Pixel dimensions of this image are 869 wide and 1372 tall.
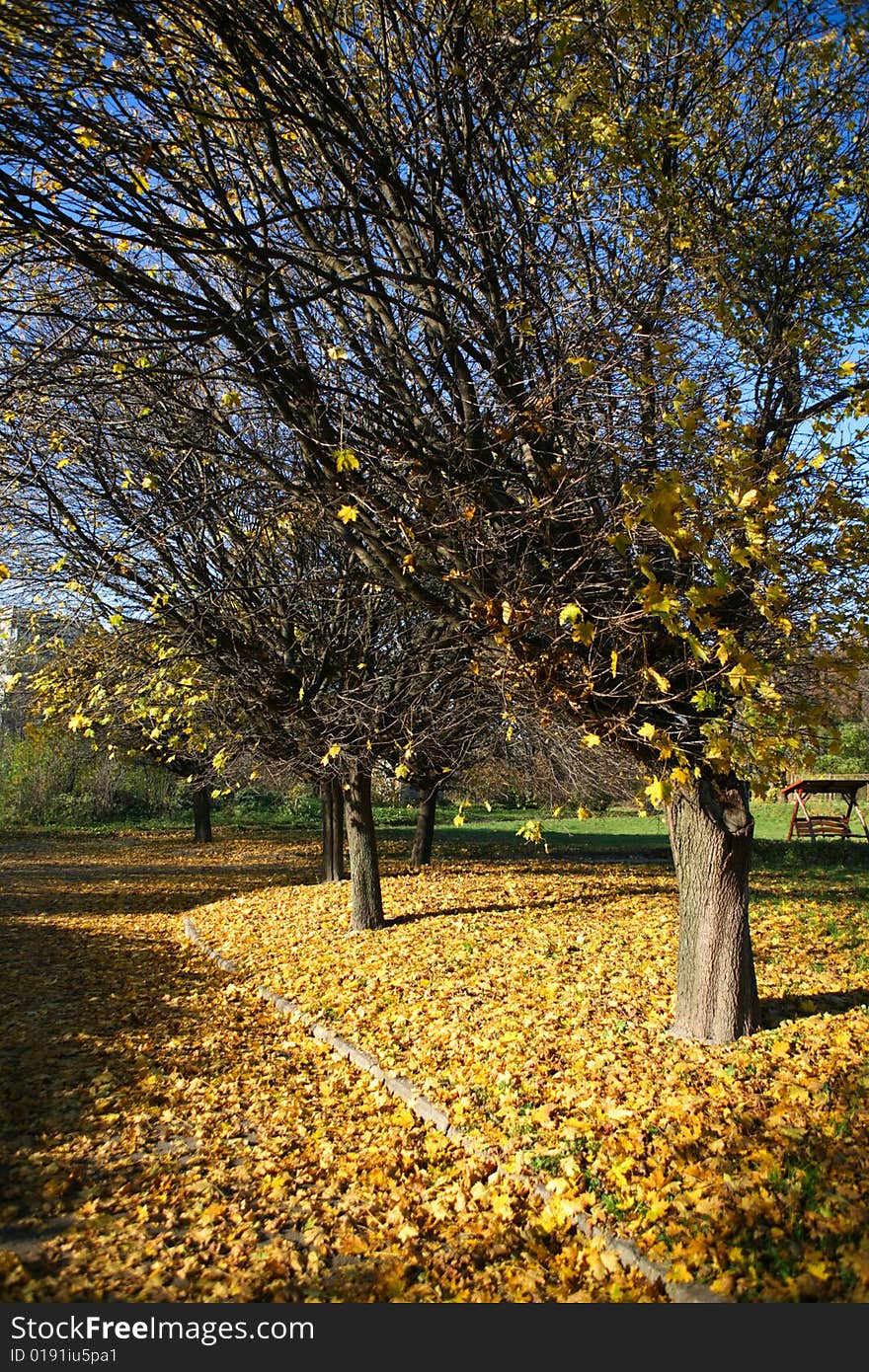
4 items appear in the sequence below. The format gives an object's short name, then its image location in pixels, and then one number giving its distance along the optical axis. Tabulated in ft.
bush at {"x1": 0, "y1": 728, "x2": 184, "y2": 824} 90.84
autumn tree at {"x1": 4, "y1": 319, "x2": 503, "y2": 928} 25.30
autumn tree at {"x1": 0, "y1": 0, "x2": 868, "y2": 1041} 14.33
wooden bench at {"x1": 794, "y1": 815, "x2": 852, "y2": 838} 68.18
